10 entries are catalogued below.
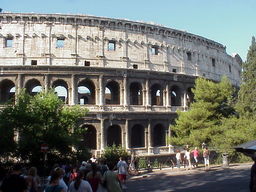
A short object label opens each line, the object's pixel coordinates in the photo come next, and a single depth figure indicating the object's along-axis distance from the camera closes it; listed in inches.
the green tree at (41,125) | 769.6
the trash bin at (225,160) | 855.7
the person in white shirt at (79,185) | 255.9
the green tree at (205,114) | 1018.7
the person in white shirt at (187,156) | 807.1
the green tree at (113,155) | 916.0
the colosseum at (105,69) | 1192.8
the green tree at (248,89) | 1077.8
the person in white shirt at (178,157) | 833.5
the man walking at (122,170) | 565.9
